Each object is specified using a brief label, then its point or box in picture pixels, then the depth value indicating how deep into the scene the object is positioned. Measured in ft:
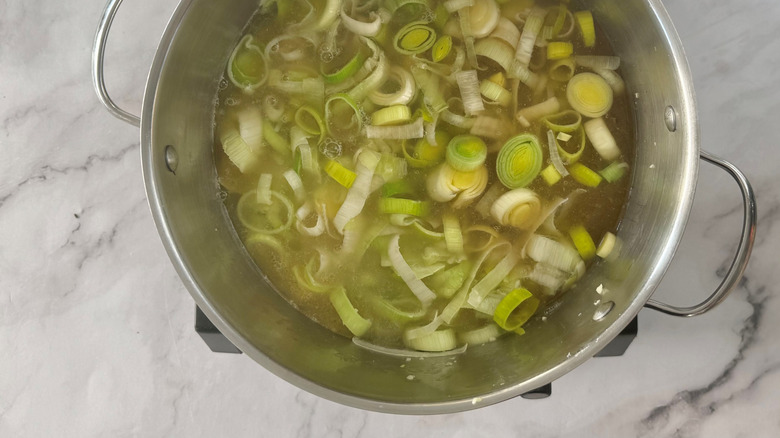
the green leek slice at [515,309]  1.18
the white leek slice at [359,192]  1.18
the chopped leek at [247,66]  1.24
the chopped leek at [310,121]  1.19
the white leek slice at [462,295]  1.19
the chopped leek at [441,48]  1.19
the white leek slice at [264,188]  1.22
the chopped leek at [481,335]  1.22
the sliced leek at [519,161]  1.16
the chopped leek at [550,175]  1.19
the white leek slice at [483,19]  1.20
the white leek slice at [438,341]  1.21
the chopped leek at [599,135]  1.21
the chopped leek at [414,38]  1.19
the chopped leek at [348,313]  1.21
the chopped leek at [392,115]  1.17
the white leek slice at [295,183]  1.20
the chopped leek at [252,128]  1.22
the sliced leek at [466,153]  1.16
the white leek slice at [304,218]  1.20
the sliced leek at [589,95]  1.20
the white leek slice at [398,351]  1.23
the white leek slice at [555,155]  1.18
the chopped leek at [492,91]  1.18
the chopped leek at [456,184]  1.18
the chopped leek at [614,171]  1.22
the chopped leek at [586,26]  1.22
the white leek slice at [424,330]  1.20
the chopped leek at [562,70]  1.20
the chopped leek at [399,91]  1.18
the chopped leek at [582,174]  1.20
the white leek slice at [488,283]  1.19
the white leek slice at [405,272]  1.18
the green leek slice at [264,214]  1.21
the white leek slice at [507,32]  1.19
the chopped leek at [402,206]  1.17
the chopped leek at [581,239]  1.21
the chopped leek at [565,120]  1.19
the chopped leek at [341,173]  1.18
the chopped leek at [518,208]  1.18
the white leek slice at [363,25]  1.19
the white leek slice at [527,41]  1.19
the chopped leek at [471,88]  1.18
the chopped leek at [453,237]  1.19
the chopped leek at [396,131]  1.18
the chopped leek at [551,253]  1.19
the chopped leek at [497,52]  1.19
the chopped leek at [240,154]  1.23
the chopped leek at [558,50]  1.20
